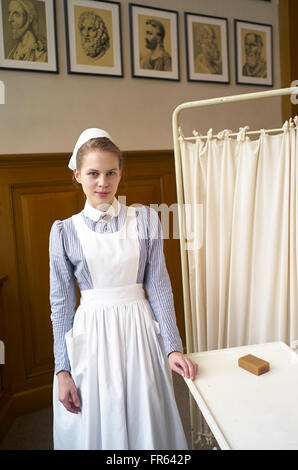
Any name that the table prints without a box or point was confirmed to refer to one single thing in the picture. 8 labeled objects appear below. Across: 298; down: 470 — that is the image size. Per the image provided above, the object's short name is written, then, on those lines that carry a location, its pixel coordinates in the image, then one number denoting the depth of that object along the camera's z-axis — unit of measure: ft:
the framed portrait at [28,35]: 6.11
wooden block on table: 3.49
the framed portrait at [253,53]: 8.14
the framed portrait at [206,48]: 7.62
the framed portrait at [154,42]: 7.09
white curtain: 4.57
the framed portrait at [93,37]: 6.58
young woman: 3.51
